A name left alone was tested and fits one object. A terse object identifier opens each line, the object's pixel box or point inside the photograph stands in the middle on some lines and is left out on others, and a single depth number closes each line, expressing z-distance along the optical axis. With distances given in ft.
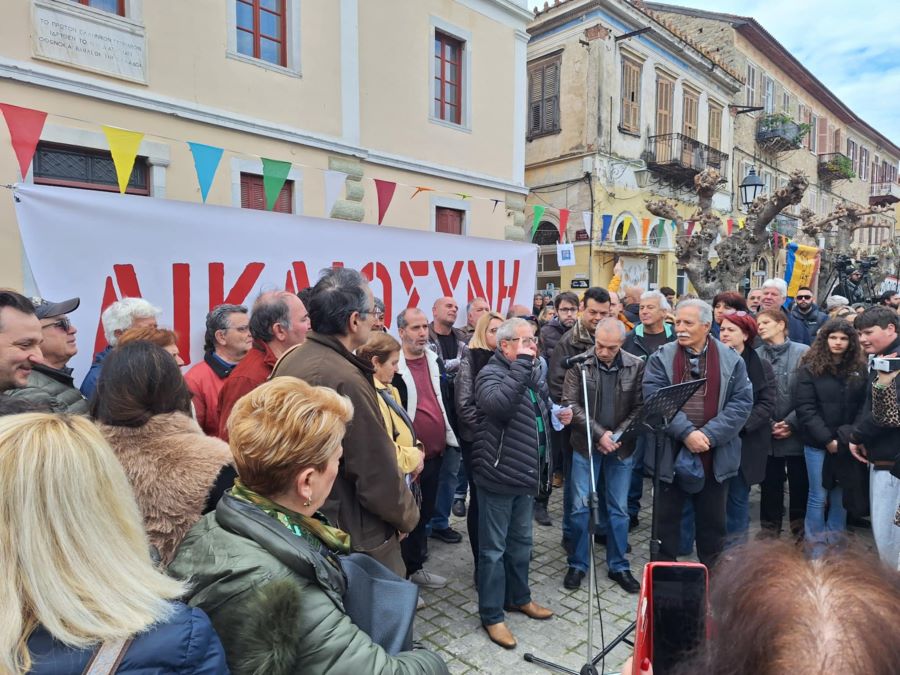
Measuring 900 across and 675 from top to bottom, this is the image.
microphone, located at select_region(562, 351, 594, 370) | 10.73
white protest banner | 10.60
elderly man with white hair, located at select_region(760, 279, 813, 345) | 19.74
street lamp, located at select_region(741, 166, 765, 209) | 33.12
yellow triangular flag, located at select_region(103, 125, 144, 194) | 12.91
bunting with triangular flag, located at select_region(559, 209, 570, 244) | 24.74
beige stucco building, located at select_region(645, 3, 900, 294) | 69.06
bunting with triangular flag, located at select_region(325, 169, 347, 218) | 17.03
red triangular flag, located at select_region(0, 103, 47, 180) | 11.12
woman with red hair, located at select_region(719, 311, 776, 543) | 12.66
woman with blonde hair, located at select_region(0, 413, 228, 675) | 2.93
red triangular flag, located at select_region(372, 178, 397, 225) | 17.63
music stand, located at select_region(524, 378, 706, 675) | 9.42
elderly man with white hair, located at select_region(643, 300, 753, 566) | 11.33
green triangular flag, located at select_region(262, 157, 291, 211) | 15.39
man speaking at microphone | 12.05
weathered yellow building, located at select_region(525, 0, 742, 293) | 50.19
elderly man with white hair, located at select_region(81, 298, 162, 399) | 10.19
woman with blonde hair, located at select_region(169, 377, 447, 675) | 3.93
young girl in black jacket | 12.79
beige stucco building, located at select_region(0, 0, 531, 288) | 20.11
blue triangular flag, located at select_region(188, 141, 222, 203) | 14.44
